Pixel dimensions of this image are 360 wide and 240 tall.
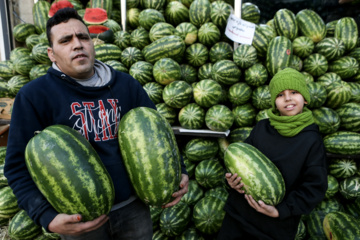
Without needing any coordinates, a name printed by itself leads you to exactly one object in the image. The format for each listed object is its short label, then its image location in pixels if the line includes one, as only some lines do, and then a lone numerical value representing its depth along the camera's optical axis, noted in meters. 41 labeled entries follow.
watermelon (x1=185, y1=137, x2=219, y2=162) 2.96
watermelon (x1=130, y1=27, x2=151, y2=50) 3.65
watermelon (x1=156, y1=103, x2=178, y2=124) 3.15
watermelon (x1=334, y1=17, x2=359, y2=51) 3.12
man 1.30
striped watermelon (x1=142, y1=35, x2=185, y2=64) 3.23
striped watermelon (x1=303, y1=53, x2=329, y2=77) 2.94
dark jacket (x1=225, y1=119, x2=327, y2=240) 1.63
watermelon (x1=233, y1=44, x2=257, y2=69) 2.99
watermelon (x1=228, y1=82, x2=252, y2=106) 2.99
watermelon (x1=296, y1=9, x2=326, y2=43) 3.15
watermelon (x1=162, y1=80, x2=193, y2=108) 3.00
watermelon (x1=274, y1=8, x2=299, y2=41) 3.15
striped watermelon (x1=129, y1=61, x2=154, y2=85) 3.29
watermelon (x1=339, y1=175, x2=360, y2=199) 2.67
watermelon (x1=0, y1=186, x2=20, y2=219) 2.50
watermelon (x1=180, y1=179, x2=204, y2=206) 2.79
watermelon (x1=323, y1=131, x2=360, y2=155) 2.60
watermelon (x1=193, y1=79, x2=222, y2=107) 2.90
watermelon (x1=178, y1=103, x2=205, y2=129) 2.96
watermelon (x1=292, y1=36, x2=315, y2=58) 3.04
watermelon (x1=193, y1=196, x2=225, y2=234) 2.44
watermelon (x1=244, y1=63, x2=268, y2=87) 2.94
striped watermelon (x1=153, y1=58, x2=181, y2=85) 3.08
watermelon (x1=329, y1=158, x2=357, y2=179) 2.71
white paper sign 3.07
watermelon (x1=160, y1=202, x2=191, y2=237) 2.54
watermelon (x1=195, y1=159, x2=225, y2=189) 2.82
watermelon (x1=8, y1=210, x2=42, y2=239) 2.39
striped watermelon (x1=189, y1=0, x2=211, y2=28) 3.41
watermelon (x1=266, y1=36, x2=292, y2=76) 2.81
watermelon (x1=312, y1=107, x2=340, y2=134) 2.64
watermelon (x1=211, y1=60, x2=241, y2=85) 3.01
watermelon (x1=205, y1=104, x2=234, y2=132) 2.79
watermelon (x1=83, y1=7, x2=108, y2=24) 3.42
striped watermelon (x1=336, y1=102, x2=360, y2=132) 2.71
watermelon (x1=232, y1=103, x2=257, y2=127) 2.97
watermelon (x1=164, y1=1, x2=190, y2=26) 3.68
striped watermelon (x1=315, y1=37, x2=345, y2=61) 3.02
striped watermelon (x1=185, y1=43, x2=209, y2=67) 3.34
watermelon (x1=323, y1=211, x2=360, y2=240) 2.08
